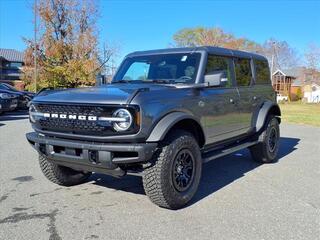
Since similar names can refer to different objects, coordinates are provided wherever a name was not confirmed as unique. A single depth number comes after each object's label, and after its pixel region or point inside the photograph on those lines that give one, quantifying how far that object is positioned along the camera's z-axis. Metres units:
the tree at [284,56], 57.78
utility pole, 21.38
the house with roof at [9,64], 52.90
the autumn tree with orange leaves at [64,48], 21.12
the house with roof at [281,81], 45.16
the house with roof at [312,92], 46.15
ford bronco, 2.92
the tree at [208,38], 29.21
